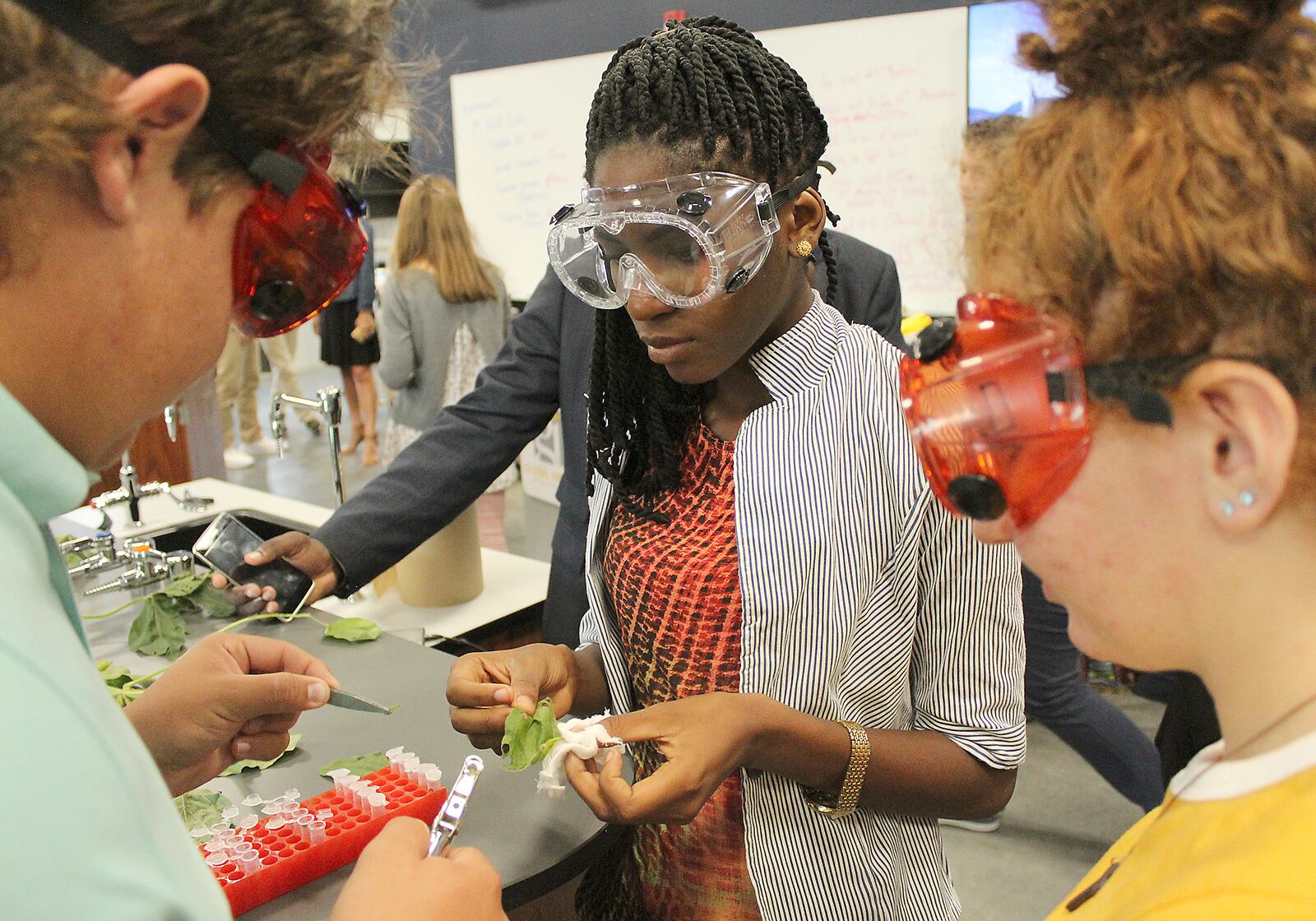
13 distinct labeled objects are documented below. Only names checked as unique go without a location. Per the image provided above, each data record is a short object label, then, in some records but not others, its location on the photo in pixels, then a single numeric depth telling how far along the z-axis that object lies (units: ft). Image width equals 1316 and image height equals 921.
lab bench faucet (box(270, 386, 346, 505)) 9.23
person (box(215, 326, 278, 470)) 26.32
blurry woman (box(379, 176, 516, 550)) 16.49
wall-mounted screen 14.10
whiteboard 15.14
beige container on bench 8.89
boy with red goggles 1.81
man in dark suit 7.16
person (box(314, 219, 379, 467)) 24.44
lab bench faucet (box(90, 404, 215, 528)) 9.50
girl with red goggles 2.06
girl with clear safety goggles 4.23
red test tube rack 4.11
